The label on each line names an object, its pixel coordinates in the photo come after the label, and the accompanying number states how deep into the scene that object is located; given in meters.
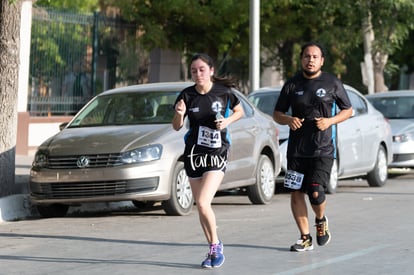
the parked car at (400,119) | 20.09
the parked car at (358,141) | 16.83
